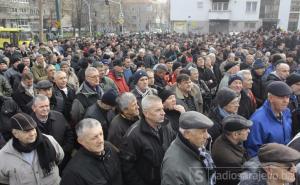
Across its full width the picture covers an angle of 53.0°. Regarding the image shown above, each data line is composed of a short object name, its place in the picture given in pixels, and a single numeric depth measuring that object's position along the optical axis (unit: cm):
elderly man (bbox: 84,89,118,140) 469
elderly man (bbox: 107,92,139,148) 406
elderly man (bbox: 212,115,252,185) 326
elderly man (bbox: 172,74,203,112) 575
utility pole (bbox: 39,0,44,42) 2648
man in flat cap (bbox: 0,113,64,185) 348
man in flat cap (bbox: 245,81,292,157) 385
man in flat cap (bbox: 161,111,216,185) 294
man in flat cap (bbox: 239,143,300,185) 251
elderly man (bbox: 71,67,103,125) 540
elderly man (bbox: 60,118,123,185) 309
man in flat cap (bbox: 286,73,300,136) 495
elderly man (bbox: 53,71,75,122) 586
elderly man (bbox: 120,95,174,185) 361
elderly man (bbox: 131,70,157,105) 596
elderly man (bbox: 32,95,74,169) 447
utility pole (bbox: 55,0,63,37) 2432
